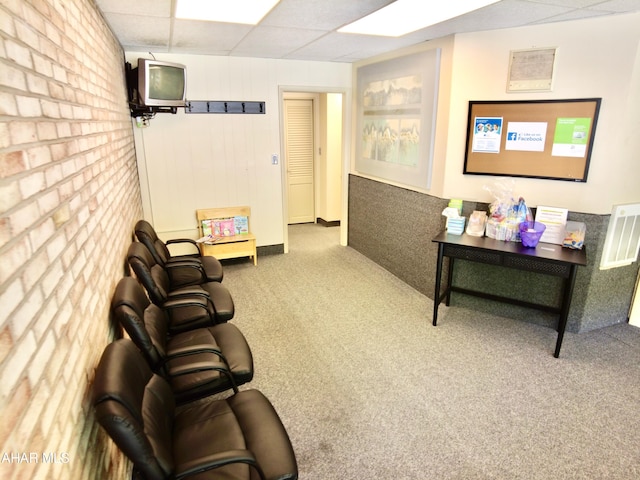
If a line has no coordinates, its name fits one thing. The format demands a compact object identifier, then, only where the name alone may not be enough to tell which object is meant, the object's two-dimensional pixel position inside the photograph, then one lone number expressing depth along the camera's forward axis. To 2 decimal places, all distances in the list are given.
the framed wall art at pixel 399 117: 3.54
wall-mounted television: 3.37
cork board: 2.81
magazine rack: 4.52
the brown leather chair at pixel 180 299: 2.44
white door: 6.09
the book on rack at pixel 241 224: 4.76
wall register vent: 2.90
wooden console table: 2.66
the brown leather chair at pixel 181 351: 1.79
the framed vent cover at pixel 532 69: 2.84
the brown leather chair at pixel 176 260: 3.07
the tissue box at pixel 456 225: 3.24
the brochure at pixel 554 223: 2.91
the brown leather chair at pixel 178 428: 1.19
